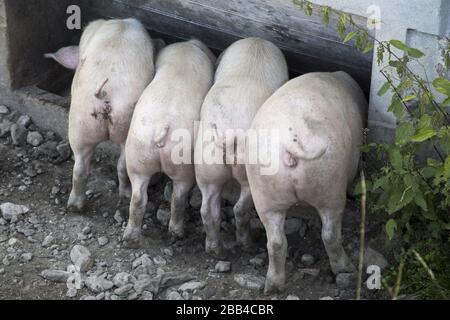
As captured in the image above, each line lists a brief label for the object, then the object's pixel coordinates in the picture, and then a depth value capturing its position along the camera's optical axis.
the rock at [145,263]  5.02
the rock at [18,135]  6.11
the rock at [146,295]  4.77
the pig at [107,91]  5.20
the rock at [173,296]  4.77
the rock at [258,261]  5.09
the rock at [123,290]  4.80
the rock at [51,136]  6.14
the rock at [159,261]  5.07
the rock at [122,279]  4.88
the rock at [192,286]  4.86
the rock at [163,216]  5.46
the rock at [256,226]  5.33
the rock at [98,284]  4.86
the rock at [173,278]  4.88
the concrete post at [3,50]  5.97
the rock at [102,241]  5.26
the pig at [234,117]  4.80
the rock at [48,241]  5.25
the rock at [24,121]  6.19
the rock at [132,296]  4.77
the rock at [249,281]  4.88
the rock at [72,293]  4.81
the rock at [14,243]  5.22
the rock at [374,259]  4.94
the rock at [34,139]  6.10
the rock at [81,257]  5.04
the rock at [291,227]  5.31
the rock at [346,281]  4.84
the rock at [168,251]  5.16
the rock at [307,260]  5.07
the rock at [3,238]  5.26
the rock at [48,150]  6.03
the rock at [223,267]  5.01
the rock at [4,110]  6.28
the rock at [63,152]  6.02
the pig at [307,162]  4.47
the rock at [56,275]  4.92
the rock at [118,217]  5.47
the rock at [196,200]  5.57
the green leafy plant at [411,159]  4.50
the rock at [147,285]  4.81
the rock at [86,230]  5.36
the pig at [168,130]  4.90
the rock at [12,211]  5.44
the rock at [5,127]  6.17
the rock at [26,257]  5.10
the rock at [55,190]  5.72
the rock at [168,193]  5.62
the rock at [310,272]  4.95
